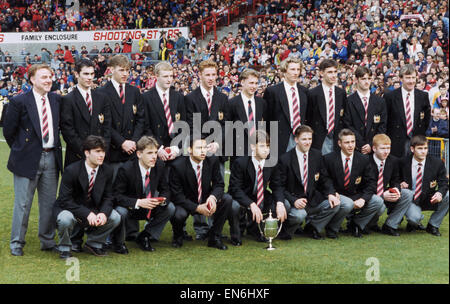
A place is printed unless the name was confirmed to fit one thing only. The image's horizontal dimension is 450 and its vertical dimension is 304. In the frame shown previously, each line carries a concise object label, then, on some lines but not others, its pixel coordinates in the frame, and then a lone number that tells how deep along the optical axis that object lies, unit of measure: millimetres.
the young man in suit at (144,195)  6480
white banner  28703
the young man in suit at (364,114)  7569
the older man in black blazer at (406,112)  7707
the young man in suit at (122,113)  6891
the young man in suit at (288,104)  7367
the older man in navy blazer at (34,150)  6250
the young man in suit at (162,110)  7109
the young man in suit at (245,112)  7215
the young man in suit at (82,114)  6500
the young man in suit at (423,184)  7227
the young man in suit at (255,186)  6727
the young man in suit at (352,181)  7062
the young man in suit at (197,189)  6648
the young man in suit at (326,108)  7469
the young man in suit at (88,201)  6152
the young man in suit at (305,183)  6938
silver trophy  6395
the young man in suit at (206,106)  7168
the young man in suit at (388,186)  7180
